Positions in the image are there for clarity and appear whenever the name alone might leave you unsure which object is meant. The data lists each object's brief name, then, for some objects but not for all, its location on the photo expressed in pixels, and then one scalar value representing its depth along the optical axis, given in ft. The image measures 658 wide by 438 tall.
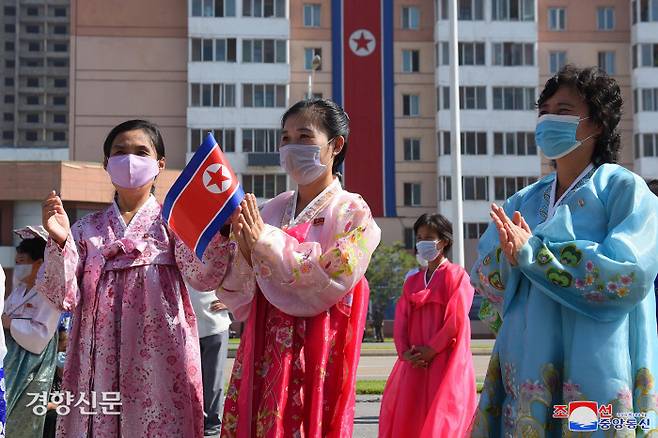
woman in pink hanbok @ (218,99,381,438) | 12.87
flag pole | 56.95
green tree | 123.95
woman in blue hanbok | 11.48
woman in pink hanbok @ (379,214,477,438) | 21.71
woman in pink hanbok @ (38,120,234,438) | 14.07
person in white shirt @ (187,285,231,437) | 28.84
